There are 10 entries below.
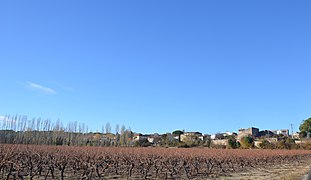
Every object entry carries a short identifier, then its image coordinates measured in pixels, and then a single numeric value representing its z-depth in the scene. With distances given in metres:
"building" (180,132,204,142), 68.50
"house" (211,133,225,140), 103.55
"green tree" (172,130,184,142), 112.36
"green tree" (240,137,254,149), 57.97
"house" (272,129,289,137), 121.12
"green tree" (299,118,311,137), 79.66
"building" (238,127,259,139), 99.47
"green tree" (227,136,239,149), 57.34
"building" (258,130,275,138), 106.59
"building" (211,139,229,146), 69.76
